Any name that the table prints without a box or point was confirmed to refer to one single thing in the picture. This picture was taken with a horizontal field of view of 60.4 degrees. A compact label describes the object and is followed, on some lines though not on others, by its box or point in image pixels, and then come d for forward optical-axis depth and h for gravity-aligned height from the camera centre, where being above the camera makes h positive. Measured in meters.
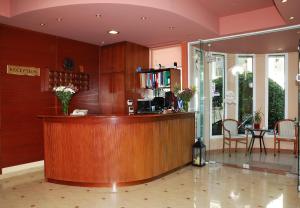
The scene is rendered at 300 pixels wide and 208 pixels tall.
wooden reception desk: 4.23 -0.84
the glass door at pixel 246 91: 6.68 +0.17
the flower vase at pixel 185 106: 5.87 -0.19
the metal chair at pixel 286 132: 6.79 -0.97
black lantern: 5.70 -1.24
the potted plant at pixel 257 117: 7.71 -0.60
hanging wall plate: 6.07 +0.84
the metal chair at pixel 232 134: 7.09 -1.03
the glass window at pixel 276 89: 7.72 +0.24
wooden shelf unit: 6.17 +0.51
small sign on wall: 5.09 +0.61
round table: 6.94 -1.06
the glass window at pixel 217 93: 7.57 +0.13
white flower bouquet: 4.77 +0.10
